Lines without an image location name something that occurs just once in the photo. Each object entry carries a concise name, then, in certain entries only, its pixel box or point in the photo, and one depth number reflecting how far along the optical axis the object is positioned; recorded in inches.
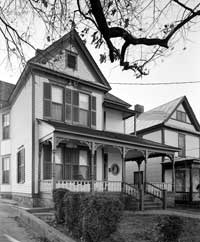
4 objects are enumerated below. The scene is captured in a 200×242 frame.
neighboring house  973.8
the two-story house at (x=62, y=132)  633.0
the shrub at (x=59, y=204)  367.0
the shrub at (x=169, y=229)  246.7
